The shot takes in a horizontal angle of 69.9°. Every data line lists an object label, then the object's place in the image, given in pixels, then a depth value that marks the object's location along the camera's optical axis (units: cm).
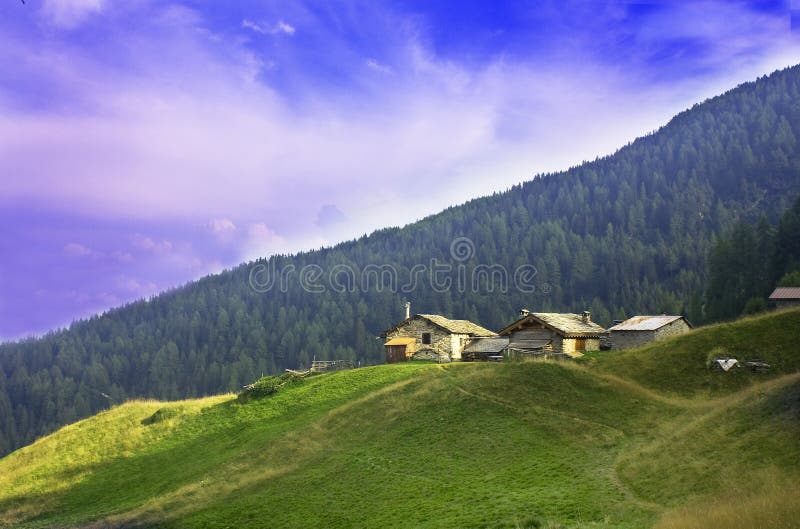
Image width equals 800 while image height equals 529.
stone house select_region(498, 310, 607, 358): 6962
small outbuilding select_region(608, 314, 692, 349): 6775
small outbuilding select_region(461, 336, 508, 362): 7344
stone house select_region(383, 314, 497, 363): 7831
